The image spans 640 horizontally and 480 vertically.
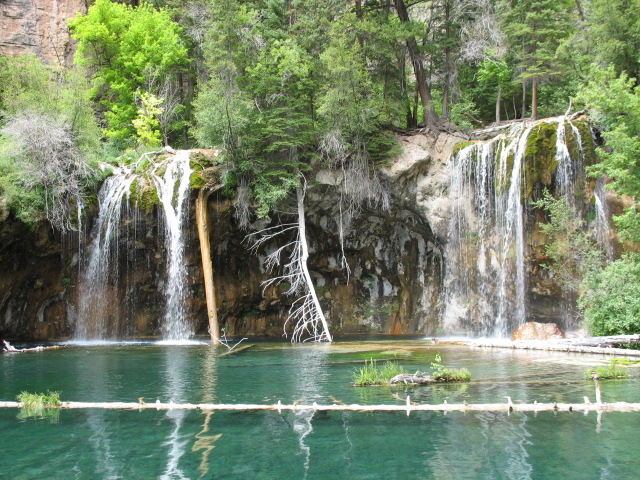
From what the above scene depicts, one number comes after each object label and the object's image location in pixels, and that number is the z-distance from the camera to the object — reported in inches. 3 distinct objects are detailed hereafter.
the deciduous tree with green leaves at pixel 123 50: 1067.9
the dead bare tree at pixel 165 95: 1055.6
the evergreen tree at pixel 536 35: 878.4
